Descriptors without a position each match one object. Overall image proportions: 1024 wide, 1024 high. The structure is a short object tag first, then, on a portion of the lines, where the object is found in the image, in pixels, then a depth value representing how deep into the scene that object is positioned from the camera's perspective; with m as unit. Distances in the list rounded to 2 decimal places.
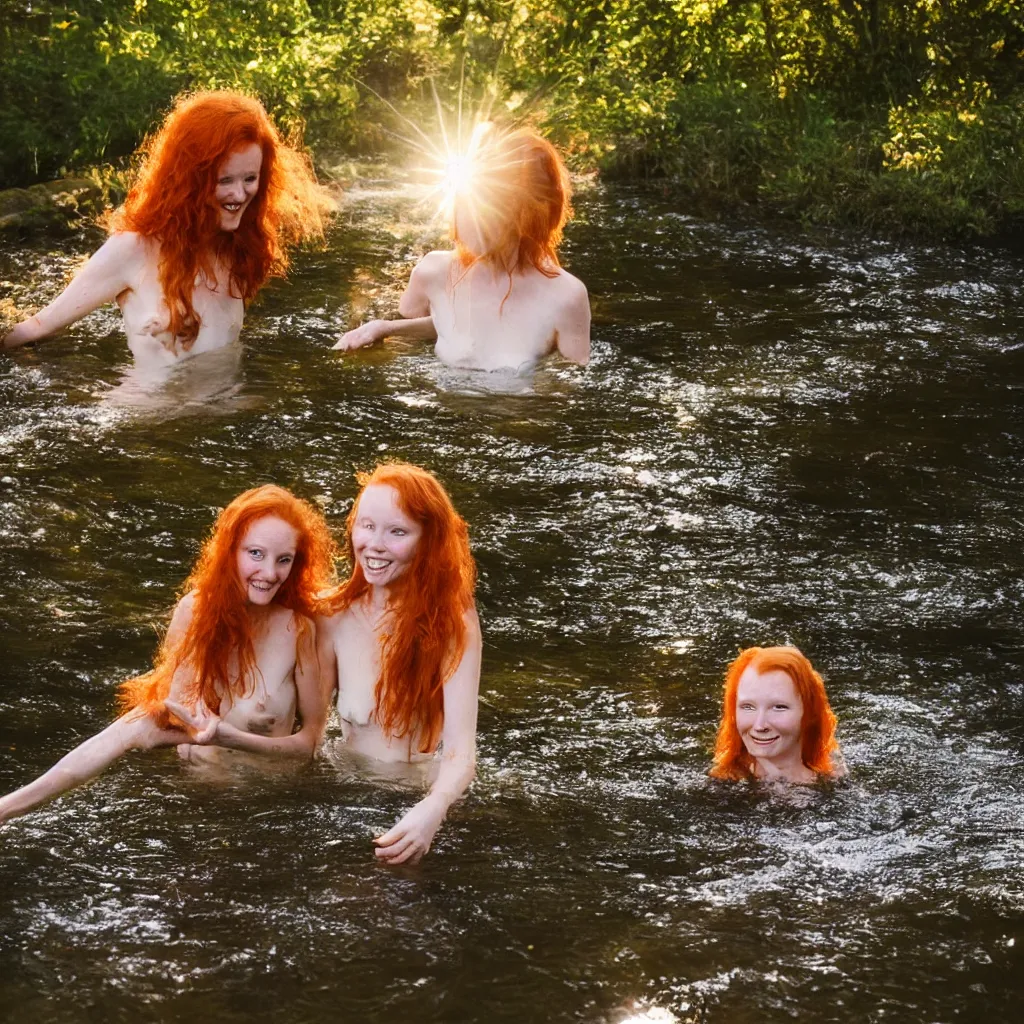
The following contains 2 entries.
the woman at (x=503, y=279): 7.52
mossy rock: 11.08
